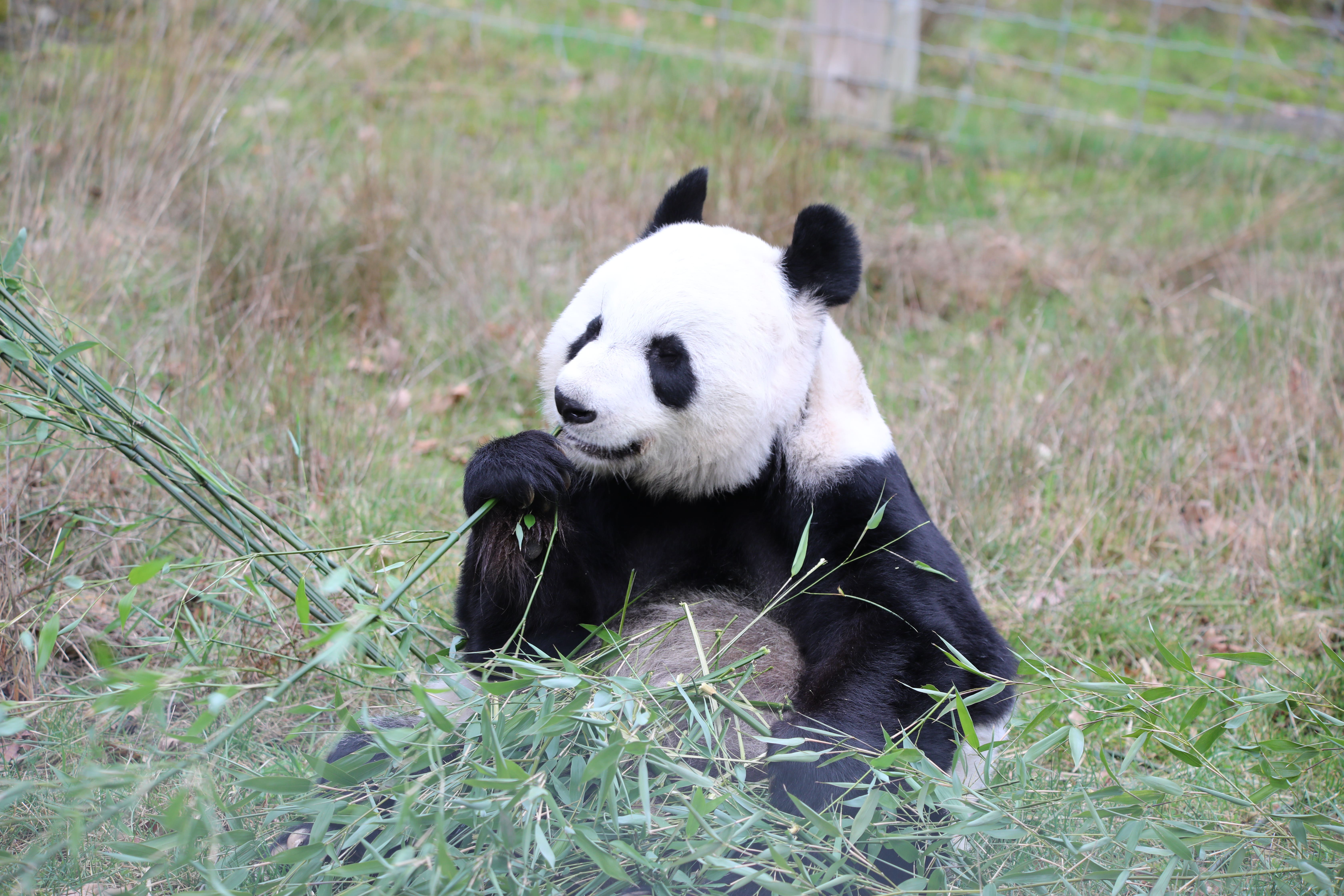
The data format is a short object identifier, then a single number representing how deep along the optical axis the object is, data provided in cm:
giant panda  666
